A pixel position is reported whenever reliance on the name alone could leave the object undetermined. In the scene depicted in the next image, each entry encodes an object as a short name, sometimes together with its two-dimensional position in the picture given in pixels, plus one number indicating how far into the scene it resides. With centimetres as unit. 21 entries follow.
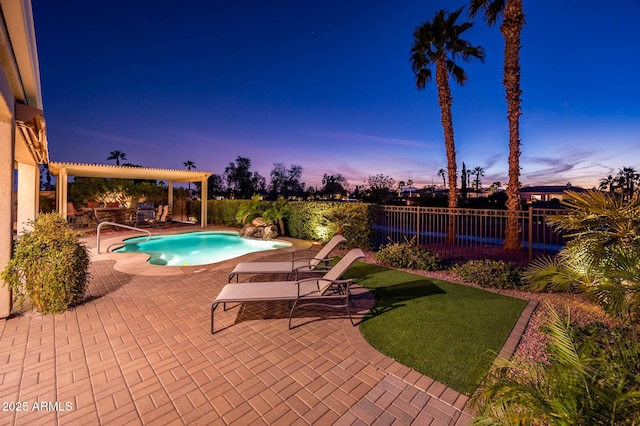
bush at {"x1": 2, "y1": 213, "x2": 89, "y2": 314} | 431
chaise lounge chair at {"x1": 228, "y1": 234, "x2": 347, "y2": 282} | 571
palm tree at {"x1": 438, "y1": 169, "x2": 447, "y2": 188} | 6180
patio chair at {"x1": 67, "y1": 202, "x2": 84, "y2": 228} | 1494
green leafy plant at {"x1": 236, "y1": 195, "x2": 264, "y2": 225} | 1495
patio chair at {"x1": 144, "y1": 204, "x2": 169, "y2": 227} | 1841
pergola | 1349
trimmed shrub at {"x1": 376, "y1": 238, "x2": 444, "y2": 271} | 777
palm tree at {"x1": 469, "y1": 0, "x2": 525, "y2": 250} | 977
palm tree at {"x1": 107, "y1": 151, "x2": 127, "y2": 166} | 5272
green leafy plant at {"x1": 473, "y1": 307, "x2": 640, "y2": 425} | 141
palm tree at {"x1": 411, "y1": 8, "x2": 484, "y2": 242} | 1278
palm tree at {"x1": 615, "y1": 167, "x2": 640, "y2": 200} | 5104
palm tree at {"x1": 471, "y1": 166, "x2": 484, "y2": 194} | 7231
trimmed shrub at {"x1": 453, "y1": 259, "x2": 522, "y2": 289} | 628
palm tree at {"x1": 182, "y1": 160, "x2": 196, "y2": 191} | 5794
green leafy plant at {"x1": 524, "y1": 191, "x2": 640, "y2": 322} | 310
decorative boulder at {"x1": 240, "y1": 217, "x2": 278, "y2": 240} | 1337
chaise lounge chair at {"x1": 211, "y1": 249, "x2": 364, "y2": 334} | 419
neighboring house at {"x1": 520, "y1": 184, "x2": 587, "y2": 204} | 5006
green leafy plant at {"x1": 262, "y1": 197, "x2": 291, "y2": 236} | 1373
